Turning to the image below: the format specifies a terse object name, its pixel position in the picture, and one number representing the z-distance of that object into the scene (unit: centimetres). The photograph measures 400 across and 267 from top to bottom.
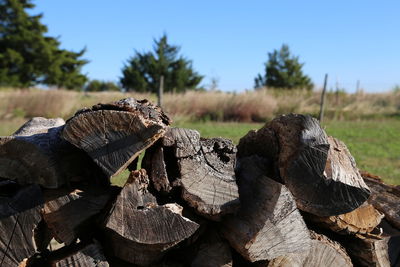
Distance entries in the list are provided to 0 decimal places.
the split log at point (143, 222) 189
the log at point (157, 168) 203
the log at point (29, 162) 198
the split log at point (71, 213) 193
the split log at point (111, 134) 186
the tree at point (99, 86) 3875
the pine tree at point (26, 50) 2997
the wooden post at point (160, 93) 1347
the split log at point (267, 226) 200
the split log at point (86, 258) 192
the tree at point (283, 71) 3128
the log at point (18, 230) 190
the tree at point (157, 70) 2998
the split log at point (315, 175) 211
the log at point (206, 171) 201
